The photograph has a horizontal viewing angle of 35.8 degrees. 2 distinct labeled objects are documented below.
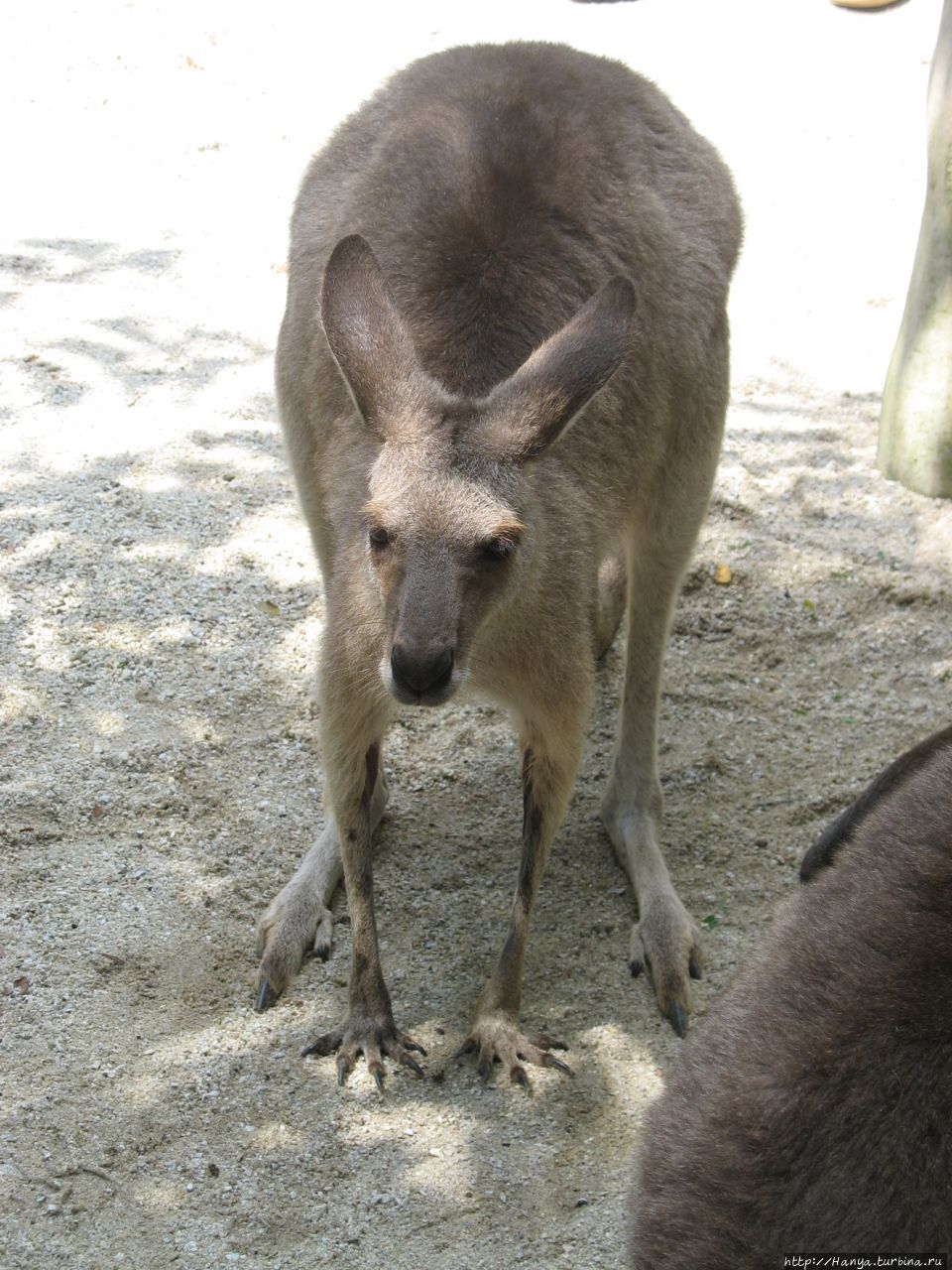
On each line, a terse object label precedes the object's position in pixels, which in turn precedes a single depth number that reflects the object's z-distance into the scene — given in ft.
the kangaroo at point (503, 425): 9.55
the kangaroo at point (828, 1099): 6.25
